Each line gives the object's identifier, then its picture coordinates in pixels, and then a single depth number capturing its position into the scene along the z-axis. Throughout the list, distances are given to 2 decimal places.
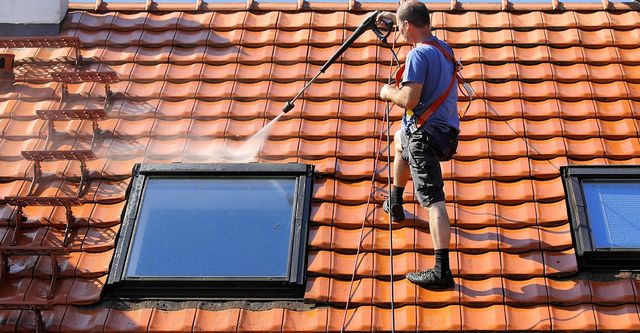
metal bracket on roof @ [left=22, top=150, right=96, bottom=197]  14.67
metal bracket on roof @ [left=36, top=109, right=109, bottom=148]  15.35
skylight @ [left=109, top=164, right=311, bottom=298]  12.95
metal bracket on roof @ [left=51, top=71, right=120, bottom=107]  16.03
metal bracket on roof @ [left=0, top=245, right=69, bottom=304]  12.91
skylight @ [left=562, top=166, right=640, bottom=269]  13.14
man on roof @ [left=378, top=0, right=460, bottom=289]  12.76
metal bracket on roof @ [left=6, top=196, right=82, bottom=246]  13.73
